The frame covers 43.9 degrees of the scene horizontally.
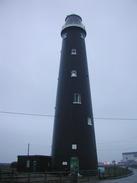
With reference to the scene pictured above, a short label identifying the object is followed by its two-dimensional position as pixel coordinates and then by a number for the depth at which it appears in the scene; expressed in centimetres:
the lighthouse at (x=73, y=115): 1844
